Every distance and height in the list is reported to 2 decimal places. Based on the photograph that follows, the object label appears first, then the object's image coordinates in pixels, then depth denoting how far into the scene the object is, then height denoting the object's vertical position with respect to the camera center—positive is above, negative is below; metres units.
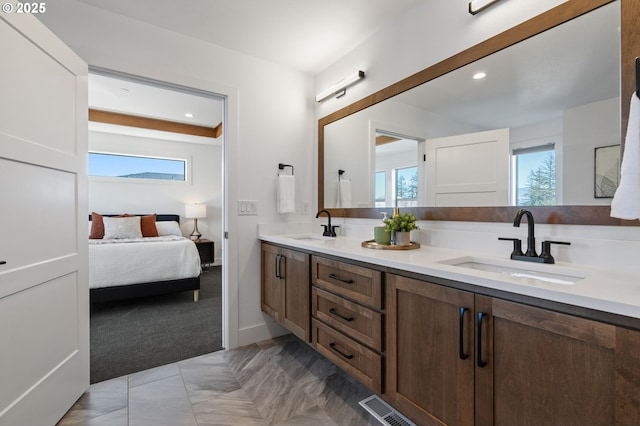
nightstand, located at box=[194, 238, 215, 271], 5.41 -0.73
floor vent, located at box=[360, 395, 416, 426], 1.49 -1.06
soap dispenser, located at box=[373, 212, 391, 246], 1.85 -0.15
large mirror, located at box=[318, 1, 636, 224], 1.22 +0.44
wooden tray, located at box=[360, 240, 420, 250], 1.76 -0.21
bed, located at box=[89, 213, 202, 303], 3.24 -0.65
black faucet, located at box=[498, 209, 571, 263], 1.29 -0.16
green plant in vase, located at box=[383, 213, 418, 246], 1.80 -0.10
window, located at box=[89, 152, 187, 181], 5.18 +0.83
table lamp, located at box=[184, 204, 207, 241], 5.66 -0.03
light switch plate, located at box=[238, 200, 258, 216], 2.50 +0.03
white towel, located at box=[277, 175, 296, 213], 2.61 +0.15
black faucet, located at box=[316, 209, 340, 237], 2.53 -0.15
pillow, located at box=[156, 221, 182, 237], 5.24 -0.30
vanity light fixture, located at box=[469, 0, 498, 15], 1.52 +1.06
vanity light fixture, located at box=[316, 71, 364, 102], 2.34 +1.05
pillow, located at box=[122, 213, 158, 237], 4.89 -0.24
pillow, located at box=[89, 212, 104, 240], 4.48 -0.23
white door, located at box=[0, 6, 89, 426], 1.30 -0.07
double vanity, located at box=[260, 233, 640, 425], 0.79 -0.43
